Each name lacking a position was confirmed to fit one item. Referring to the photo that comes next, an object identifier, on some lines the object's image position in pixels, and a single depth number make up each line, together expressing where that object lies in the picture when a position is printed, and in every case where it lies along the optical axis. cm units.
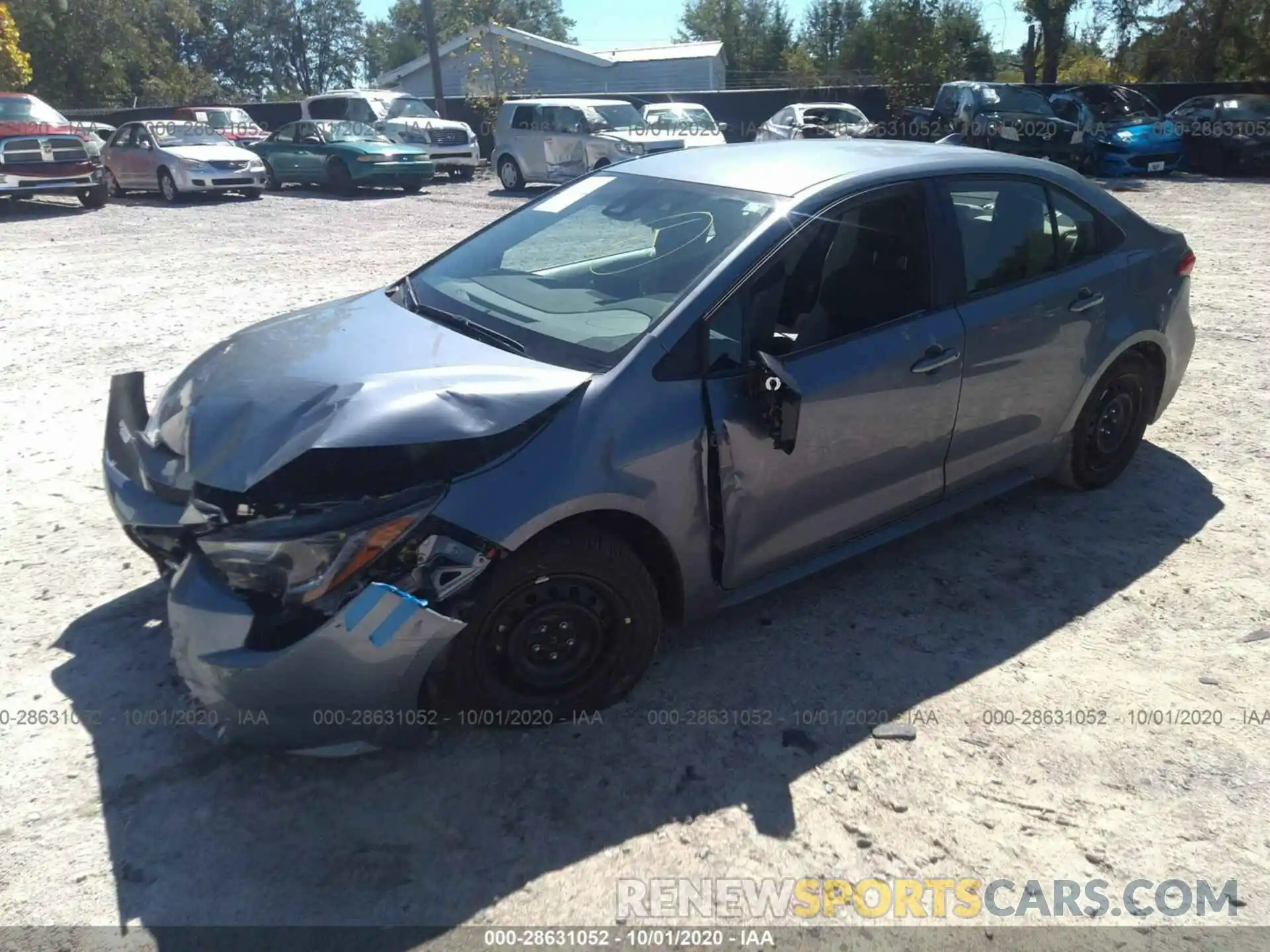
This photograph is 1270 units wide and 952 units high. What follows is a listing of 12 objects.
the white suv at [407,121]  2122
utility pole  2880
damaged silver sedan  281
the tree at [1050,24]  3147
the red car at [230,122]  2456
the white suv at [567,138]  1862
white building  4319
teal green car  1880
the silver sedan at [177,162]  1820
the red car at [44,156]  1630
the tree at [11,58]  2775
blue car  1927
